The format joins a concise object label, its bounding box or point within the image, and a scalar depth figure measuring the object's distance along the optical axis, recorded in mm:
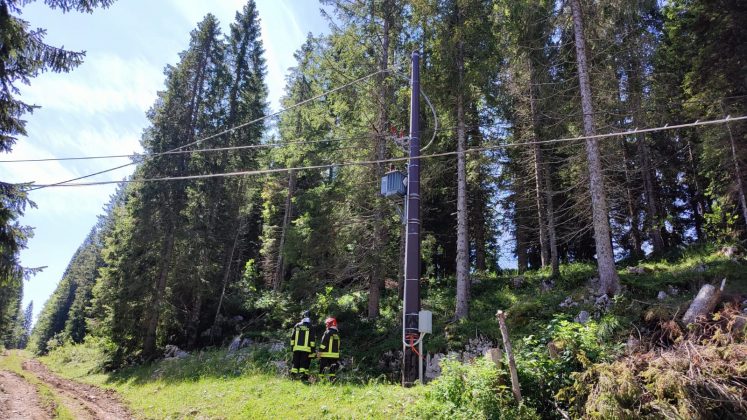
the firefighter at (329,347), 10984
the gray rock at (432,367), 11509
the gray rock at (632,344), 6073
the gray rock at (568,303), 12733
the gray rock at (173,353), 18844
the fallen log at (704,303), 8484
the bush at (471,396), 5785
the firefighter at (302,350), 10867
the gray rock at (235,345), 17120
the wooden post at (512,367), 5672
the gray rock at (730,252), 14830
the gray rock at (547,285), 16548
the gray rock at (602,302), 11523
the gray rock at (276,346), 14625
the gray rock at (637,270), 15453
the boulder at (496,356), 6352
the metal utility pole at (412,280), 7449
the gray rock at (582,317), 11364
